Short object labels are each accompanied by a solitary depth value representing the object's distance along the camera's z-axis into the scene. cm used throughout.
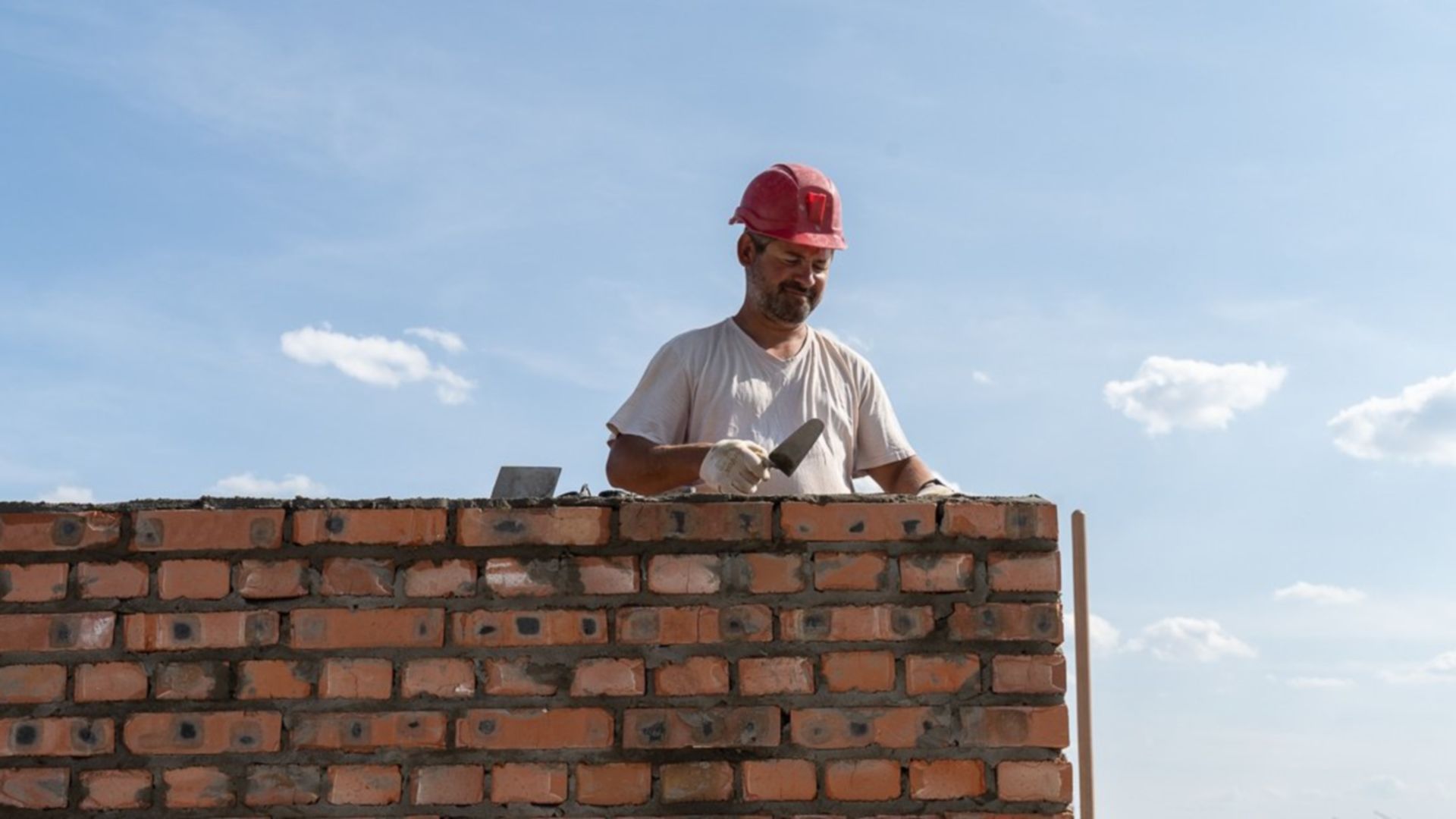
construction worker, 432
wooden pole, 366
